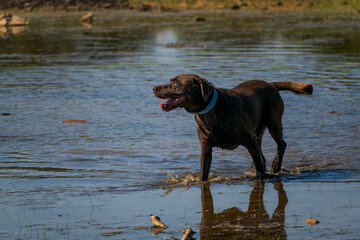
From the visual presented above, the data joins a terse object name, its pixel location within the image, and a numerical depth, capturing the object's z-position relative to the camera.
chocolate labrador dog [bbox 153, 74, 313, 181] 14.75
